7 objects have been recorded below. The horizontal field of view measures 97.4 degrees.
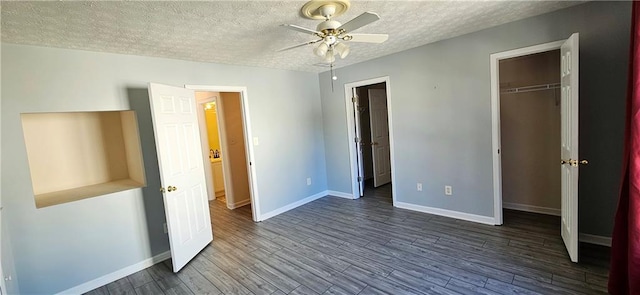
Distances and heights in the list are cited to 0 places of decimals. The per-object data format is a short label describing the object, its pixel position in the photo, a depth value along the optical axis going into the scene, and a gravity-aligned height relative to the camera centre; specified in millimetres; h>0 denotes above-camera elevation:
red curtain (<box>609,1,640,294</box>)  1603 -624
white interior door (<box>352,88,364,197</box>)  4652 -317
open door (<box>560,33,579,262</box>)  2178 -309
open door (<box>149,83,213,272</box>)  2737 -360
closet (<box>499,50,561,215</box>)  3377 -306
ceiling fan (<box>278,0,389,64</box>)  1943 +661
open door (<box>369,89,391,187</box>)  5375 -348
